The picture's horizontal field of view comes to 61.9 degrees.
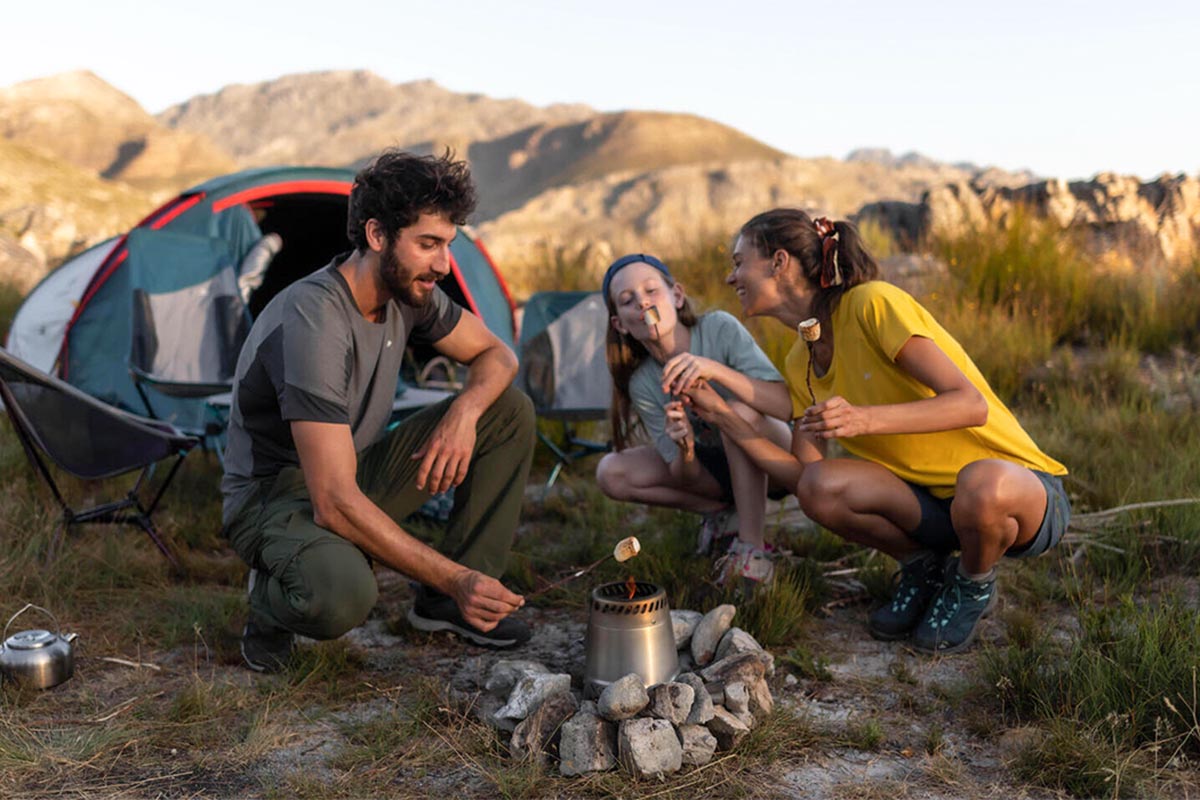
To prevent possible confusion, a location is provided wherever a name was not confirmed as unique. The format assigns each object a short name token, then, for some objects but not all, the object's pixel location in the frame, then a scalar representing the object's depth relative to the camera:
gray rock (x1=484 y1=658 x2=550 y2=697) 2.52
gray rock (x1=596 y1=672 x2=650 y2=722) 2.21
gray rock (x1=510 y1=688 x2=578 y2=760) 2.27
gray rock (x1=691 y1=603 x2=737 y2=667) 2.67
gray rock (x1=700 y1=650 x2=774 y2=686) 2.42
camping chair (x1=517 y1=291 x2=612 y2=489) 4.81
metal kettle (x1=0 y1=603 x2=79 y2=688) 2.62
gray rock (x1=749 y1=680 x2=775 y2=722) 2.41
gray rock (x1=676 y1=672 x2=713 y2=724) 2.27
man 2.48
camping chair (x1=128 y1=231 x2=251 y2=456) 4.93
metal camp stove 2.43
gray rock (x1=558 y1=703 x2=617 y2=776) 2.20
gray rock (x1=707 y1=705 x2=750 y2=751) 2.28
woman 2.65
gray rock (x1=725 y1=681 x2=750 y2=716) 2.34
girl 3.11
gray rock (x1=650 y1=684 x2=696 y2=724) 2.24
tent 5.20
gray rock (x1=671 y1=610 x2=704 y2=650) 2.73
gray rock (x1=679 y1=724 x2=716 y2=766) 2.23
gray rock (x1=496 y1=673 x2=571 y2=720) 2.35
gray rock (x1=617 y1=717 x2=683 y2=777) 2.17
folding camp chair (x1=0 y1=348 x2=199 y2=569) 3.30
